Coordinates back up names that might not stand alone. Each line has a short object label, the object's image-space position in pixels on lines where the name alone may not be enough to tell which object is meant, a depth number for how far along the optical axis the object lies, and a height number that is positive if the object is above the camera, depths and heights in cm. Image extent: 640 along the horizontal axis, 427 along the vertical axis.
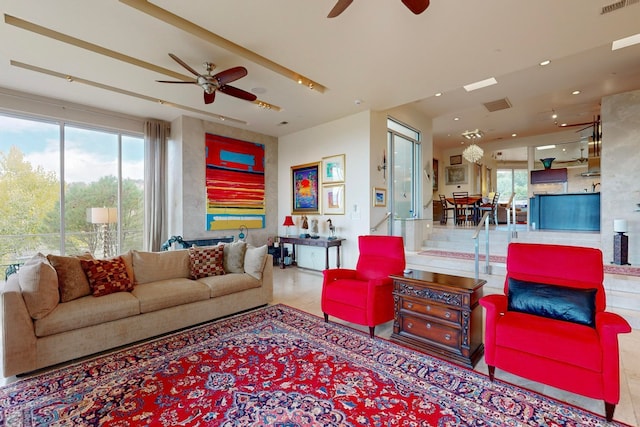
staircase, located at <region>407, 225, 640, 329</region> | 367 -79
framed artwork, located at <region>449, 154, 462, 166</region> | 1171 +215
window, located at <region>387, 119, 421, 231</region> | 644 +104
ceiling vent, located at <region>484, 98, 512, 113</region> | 627 +240
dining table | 907 +35
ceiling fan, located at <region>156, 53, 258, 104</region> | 340 +164
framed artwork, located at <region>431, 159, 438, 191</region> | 1159 +158
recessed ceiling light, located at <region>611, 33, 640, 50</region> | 400 +234
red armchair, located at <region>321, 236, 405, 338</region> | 314 -81
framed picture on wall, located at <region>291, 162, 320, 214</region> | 660 +60
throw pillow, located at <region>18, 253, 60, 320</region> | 247 -61
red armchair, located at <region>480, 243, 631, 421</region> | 190 -84
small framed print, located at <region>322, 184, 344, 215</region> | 611 +32
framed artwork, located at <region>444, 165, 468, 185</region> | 1164 +155
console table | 582 -58
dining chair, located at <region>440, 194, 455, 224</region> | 1049 +20
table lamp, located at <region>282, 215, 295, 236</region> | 678 -15
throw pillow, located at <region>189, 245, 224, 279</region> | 388 -62
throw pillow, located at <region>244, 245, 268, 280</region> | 405 -65
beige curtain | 588 +58
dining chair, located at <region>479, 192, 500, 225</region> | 833 +22
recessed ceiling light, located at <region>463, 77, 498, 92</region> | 518 +232
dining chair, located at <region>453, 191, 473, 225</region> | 924 +21
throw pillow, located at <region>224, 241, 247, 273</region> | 411 -60
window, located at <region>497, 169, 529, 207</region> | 1366 +139
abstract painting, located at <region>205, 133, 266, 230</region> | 627 +71
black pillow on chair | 225 -71
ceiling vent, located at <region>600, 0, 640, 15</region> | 266 +190
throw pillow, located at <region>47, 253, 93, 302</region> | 283 -61
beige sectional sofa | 243 -84
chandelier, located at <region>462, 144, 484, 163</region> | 906 +186
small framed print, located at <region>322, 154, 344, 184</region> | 606 +95
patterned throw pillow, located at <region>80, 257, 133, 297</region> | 303 -64
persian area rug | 191 -132
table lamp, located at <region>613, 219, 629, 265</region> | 474 -48
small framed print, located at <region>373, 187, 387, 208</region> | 571 +34
